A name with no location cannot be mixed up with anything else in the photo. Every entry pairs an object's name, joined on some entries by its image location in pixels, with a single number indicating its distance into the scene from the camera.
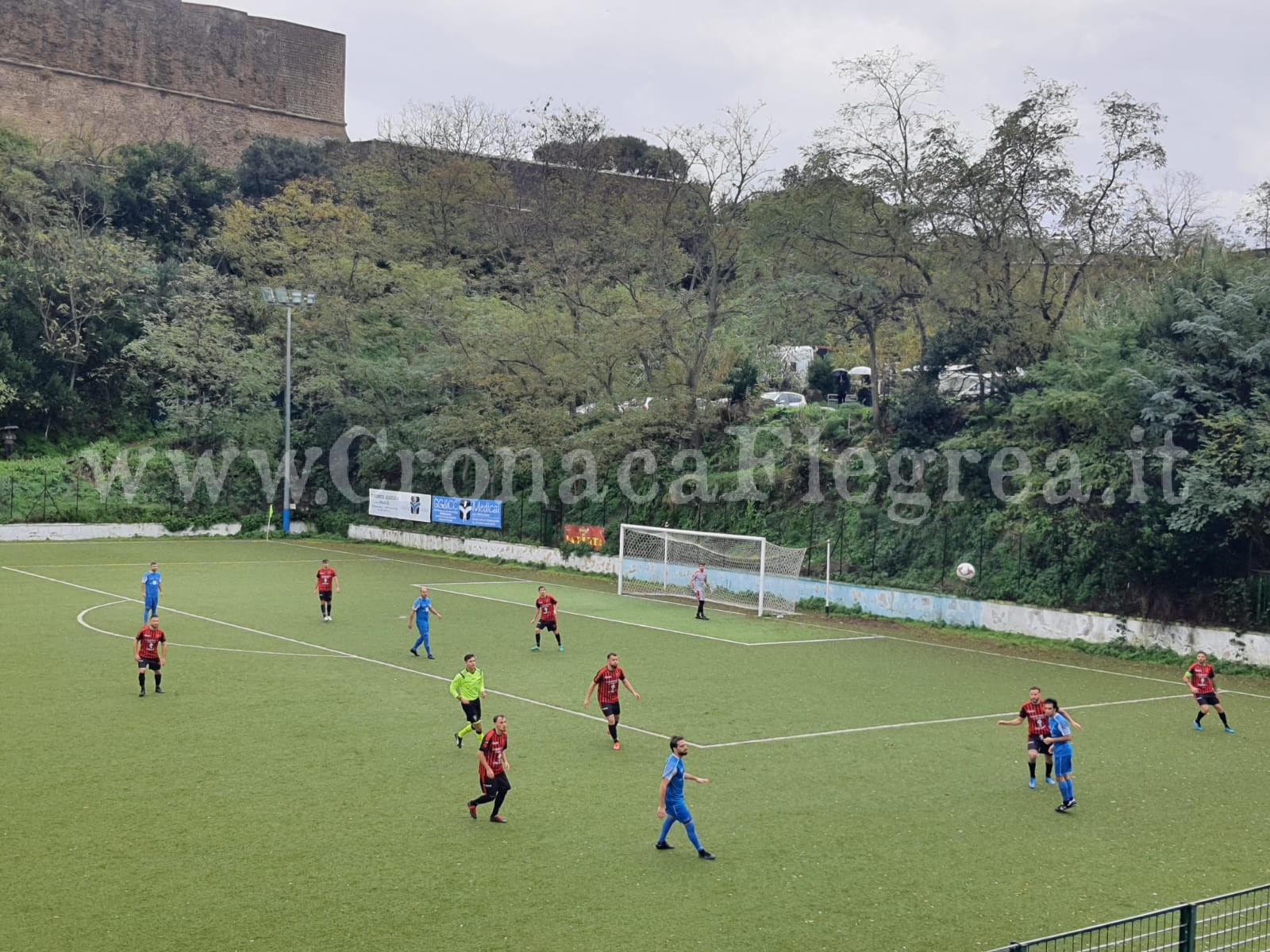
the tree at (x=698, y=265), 51.47
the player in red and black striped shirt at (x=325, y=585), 33.00
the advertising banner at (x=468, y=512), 54.41
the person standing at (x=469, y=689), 19.19
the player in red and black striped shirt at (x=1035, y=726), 18.12
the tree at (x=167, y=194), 80.50
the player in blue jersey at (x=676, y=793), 14.14
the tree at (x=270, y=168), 85.25
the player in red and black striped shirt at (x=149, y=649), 22.39
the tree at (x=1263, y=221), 42.31
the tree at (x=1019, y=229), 41.12
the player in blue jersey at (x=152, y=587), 29.98
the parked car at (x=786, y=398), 56.00
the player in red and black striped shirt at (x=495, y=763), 15.23
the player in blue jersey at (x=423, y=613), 27.34
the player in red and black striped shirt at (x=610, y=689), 19.66
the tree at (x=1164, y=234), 43.53
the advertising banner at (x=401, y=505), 57.75
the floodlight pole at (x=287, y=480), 58.54
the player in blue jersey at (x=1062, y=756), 16.80
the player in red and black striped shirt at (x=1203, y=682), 21.84
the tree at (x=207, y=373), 65.31
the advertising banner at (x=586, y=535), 48.53
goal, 39.44
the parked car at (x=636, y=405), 53.41
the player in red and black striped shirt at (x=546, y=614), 28.97
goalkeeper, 36.56
